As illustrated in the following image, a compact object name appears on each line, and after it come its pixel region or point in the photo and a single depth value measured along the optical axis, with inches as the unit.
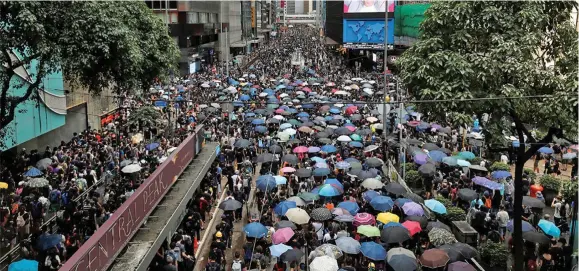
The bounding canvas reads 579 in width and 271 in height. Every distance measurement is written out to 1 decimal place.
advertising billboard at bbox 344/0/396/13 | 2315.5
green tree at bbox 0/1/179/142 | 443.4
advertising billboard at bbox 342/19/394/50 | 2332.7
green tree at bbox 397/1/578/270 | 426.6
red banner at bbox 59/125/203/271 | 368.5
